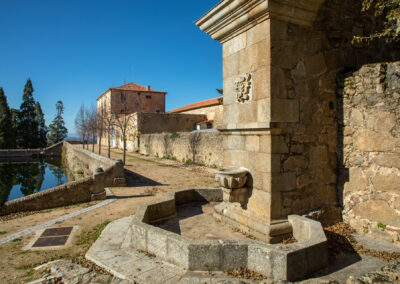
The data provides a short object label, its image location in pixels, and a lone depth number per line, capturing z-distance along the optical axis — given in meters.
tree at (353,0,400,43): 3.64
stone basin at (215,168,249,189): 3.61
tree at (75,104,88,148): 34.91
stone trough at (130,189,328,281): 2.54
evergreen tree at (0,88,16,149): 37.69
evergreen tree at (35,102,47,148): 48.75
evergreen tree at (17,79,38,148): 43.41
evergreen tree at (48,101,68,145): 55.06
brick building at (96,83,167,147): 38.88
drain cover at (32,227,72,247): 4.64
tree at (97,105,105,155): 26.74
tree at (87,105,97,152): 31.67
